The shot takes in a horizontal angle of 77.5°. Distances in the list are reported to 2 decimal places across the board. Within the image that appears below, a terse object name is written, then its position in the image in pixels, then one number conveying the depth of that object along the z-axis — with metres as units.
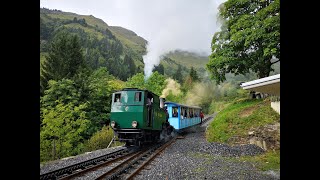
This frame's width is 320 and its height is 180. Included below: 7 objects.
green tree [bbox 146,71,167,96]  23.96
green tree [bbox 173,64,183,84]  57.07
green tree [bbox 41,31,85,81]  24.22
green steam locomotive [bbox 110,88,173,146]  8.83
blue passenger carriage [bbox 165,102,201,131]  14.76
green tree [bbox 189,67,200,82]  42.18
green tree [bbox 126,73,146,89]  23.44
